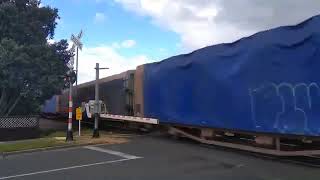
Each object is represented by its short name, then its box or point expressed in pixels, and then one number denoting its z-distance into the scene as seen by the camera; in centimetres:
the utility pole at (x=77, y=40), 1373
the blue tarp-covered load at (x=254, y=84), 646
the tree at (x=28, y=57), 1450
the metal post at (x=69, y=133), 1131
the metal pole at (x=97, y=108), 1184
